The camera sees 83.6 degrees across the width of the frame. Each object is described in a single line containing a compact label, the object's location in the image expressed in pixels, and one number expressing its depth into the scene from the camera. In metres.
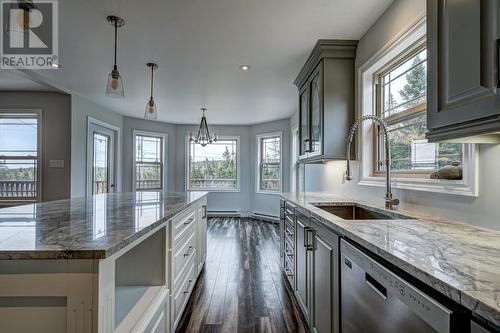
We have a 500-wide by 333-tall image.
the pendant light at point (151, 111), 2.93
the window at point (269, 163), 6.91
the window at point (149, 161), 6.86
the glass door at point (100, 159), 5.22
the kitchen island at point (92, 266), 0.93
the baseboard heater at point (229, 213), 7.48
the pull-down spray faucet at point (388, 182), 1.93
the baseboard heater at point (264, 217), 6.75
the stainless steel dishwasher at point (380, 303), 0.77
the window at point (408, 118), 1.82
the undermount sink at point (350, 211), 2.18
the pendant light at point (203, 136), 5.31
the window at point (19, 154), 4.66
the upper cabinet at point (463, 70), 0.92
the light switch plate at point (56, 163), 4.61
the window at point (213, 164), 7.52
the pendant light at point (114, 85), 2.19
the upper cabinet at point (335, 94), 2.77
